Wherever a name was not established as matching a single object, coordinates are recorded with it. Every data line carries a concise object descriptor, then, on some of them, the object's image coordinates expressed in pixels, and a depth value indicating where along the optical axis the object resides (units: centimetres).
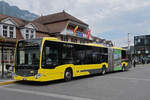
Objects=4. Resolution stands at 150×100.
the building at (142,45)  8025
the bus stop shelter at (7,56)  2199
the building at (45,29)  2261
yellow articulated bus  1023
